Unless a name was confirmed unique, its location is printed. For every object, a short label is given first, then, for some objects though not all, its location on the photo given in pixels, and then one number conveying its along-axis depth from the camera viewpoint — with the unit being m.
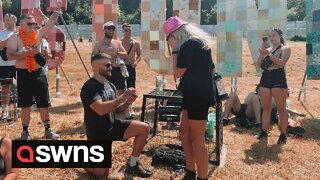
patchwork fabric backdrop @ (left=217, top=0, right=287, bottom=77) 7.31
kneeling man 3.83
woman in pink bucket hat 3.66
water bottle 5.59
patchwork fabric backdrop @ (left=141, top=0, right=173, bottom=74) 8.00
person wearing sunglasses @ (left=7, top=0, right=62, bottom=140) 5.27
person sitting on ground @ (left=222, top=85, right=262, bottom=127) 6.82
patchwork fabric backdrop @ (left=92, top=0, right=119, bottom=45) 8.17
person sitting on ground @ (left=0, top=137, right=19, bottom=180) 2.76
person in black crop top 5.52
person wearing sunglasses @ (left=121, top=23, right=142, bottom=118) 7.16
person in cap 6.11
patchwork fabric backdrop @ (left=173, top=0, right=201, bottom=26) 7.78
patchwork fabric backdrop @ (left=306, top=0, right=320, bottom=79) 7.46
